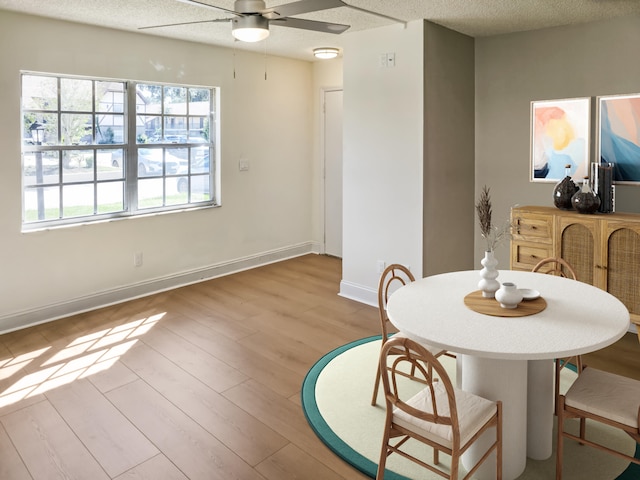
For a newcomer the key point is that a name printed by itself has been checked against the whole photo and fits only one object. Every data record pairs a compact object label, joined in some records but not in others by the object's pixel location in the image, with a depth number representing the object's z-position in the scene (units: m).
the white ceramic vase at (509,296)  2.32
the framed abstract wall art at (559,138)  4.15
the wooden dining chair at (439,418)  1.84
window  4.25
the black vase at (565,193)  3.90
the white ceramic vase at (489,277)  2.48
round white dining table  1.99
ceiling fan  2.48
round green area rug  2.31
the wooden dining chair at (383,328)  2.73
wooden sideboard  3.54
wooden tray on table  2.29
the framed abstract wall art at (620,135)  3.89
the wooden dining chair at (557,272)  2.57
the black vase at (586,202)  3.70
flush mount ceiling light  5.38
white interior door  6.27
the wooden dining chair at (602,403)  1.98
